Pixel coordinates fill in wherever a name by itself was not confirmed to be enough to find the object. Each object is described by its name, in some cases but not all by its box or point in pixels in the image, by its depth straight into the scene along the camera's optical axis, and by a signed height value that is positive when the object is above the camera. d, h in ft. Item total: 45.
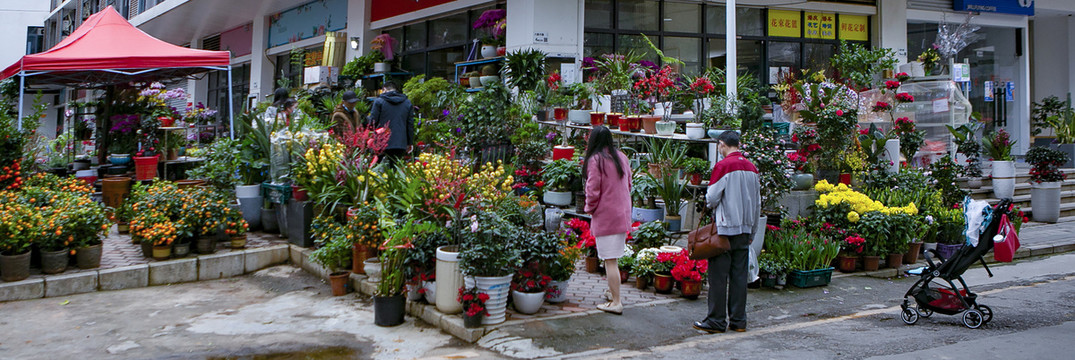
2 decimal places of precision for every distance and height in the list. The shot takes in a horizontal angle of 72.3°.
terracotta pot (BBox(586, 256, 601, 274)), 27.86 -2.43
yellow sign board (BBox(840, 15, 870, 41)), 52.49 +12.67
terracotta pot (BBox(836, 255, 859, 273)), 29.25 -2.37
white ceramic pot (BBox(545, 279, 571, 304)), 22.47 -2.88
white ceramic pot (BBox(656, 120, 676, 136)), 32.76 +3.23
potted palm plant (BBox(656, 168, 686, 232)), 28.89 +0.10
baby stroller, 21.76 -2.55
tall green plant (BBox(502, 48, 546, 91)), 39.50 +7.01
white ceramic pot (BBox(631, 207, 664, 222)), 29.47 -0.59
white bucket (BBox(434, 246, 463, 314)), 20.98 -2.41
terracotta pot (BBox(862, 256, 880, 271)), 29.50 -2.36
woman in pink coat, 21.80 -0.19
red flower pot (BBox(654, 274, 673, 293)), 24.79 -2.82
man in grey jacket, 20.51 -0.61
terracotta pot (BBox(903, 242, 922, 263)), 31.19 -2.09
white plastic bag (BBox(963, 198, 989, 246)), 21.90 -0.47
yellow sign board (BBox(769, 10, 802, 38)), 50.26 +12.32
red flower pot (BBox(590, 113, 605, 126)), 35.60 +3.92
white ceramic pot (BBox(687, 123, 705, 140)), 31.48 +3.01
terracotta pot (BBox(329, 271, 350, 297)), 25.07 -2.98
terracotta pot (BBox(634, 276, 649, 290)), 25.39 -2.86
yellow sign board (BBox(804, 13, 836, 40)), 51.49 +12.48
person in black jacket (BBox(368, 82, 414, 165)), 32.50 +3.53
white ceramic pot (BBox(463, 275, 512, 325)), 20.22 -2.63
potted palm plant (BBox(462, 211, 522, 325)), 20.21 -1.77
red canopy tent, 37.14 +7.00
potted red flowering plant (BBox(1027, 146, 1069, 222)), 42.83 +1.61
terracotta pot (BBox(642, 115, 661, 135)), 33.58 +3.49
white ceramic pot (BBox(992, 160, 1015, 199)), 43.45 +1.64
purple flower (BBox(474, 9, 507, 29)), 43.91 +10.78
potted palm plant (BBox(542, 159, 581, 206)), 31.94 +0.68
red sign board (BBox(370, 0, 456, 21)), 51.26 +13.61
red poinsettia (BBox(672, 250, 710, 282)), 24.17 -2.26
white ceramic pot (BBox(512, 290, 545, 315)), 21.45 -3.03
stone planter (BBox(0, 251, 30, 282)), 24.21 -2.58
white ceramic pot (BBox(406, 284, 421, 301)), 22.40 -2.93
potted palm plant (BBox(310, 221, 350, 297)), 25.02 -2.15
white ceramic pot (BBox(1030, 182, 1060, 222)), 43.14 +0.37
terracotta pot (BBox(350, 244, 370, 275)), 25.07 -2.12
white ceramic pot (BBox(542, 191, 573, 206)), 31.96 +0.02
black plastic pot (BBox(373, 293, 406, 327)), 21.34 -3.35
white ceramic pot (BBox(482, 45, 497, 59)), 44.24 +8.77
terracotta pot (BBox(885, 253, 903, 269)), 30.09 -2.31
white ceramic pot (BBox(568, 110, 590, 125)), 37.58 +4.24
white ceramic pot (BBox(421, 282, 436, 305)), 21.97 -2.86
